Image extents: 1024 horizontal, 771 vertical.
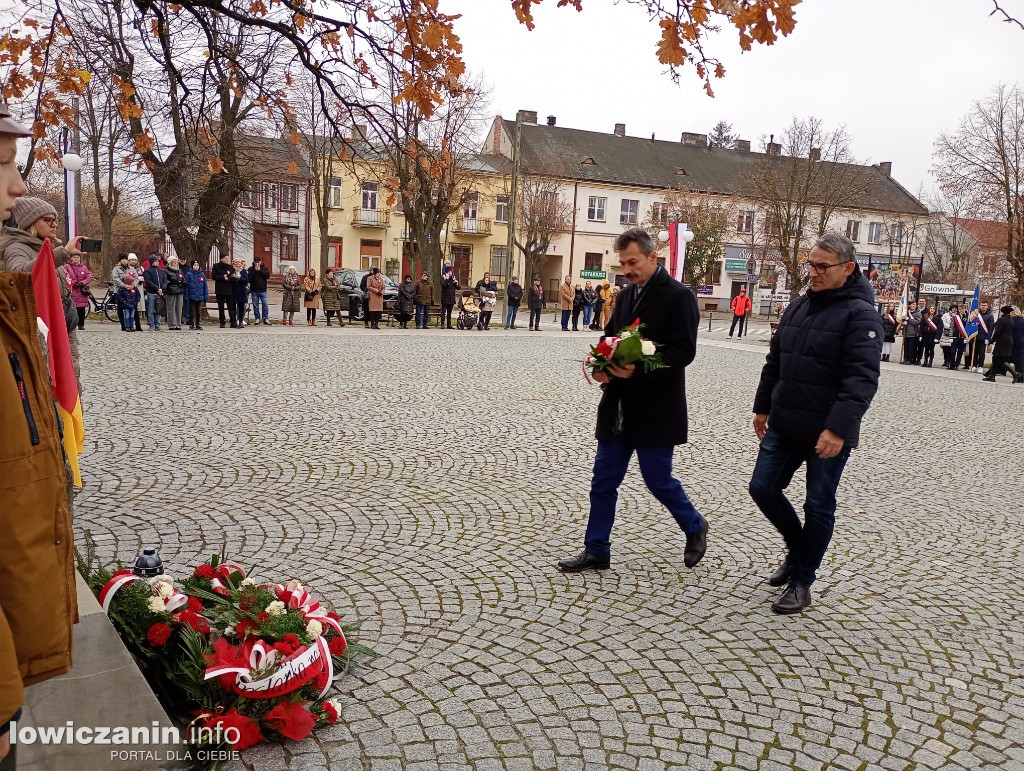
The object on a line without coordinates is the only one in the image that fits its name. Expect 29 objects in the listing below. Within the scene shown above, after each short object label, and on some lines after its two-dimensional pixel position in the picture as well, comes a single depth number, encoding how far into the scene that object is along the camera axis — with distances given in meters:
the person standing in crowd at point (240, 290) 20.52
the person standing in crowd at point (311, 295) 23.03
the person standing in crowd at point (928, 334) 21.86
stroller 25.31
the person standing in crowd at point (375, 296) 22.80
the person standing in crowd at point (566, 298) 27.72
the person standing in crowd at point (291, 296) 22.66
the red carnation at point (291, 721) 2.88
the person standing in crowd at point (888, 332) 23.81
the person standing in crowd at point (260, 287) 21.70
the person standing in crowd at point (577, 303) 28.02
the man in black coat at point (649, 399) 4.54
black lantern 3.55
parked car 24.58
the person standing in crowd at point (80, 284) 16.30
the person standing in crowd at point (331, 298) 23.45
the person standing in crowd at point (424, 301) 24.30
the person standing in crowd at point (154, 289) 18.19
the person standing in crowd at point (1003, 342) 18.83
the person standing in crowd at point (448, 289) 24.67
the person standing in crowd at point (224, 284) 20.12
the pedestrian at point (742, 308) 29.66
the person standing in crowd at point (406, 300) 23.95
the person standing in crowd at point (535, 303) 27.70
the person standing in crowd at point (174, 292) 18.45
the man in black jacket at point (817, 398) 4.06
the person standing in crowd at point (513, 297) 26.12
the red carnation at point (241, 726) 2.82
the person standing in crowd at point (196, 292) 19.53
